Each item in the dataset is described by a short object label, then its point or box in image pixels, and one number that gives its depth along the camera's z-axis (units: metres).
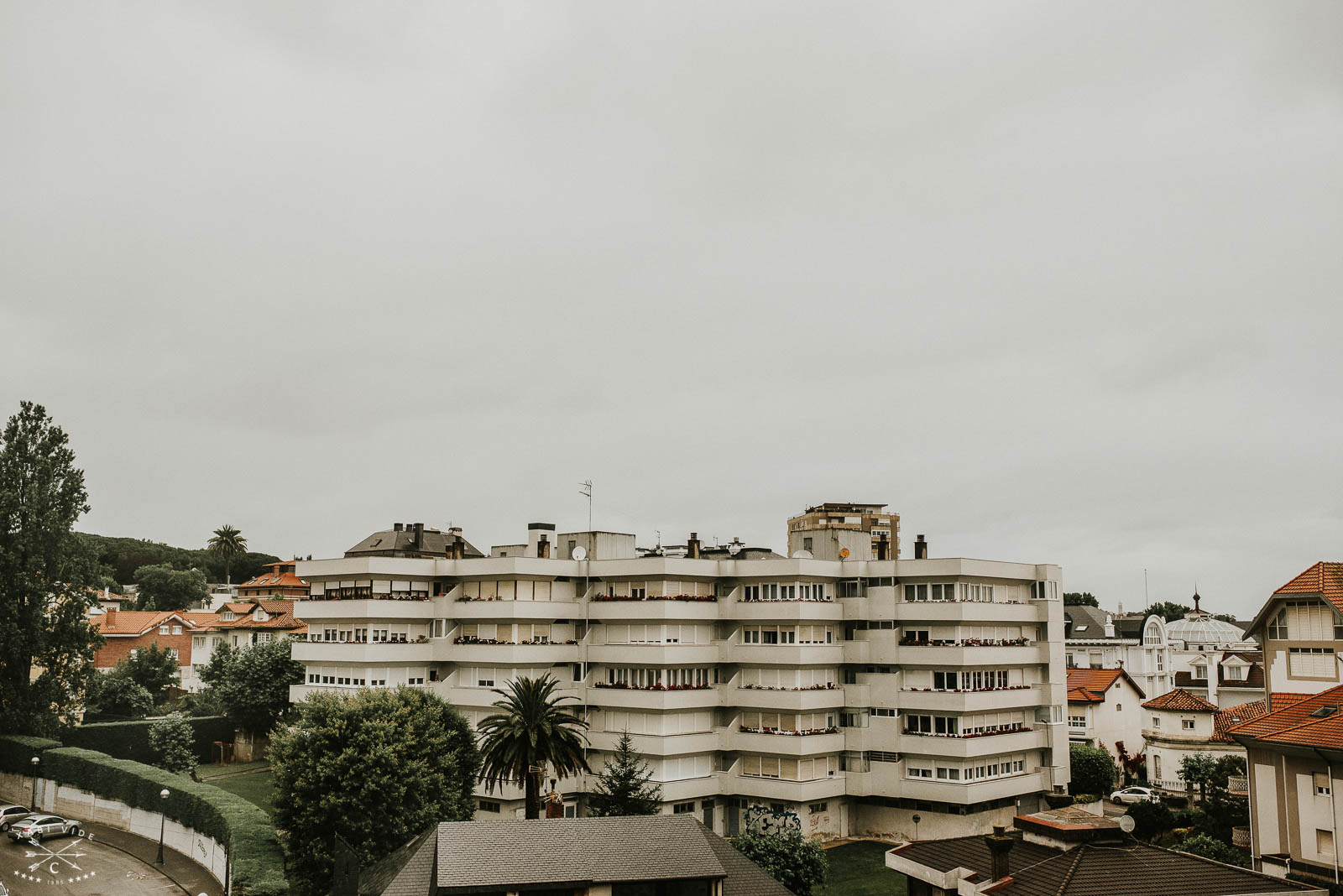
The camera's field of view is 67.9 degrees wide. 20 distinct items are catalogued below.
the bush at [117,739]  81.31
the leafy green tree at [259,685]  87.12
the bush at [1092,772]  83.25
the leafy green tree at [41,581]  77.62
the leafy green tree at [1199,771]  75.31
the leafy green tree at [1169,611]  192.11
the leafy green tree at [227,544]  196.12
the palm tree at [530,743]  56.09
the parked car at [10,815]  66.12
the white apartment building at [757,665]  67.94
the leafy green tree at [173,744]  78.44
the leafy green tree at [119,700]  100.56
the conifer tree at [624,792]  61.31
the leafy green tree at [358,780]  52.44
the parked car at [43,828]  62.84
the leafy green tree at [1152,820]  68.38
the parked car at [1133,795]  76.81
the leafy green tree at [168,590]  161.62
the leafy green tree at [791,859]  54.66
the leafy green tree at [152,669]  110.00
